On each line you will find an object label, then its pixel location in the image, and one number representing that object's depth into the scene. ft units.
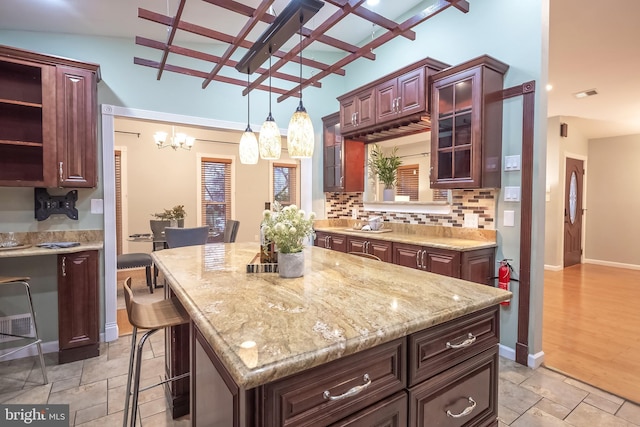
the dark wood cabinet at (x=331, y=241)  12.59
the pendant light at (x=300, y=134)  5.49
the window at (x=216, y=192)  21.59
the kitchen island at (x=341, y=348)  2.77
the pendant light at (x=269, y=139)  6.16
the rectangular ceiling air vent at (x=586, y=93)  14.85
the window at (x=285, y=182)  24.58
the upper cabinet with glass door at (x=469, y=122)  8.61
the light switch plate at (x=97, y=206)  9.98
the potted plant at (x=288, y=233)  5.02
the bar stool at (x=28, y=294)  7.56
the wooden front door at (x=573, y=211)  20.27
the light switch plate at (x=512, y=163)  8.68
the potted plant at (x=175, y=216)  16.24
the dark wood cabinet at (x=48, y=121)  8.54
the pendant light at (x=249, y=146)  7.16
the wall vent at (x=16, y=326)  8.90
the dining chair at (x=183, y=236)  12.80
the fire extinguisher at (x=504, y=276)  8.73
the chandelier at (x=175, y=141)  17.12
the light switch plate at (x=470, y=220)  9.88
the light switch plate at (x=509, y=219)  8.82
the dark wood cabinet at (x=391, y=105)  9.90
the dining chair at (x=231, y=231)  16.16
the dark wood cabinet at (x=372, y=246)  10.54
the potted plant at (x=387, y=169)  12.97
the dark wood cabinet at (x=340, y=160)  13.82
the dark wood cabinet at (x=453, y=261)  8.50
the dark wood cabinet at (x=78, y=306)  8.66
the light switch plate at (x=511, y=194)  8.70
